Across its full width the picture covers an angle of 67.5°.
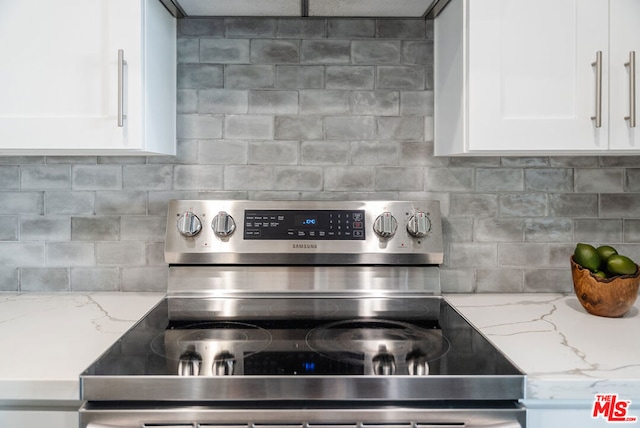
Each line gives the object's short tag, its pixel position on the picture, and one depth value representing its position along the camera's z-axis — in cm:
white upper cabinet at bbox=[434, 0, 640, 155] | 131
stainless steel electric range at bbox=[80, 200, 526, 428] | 92
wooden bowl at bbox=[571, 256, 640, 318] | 133
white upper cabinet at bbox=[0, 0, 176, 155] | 131
